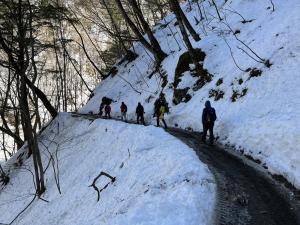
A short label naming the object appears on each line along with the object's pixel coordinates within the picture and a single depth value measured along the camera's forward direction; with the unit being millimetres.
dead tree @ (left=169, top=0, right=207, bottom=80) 22177
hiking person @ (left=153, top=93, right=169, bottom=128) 21922
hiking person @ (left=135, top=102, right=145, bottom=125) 24141
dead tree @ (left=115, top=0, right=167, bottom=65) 29656
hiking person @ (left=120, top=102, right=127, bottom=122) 27297
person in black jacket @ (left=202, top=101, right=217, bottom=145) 16516
